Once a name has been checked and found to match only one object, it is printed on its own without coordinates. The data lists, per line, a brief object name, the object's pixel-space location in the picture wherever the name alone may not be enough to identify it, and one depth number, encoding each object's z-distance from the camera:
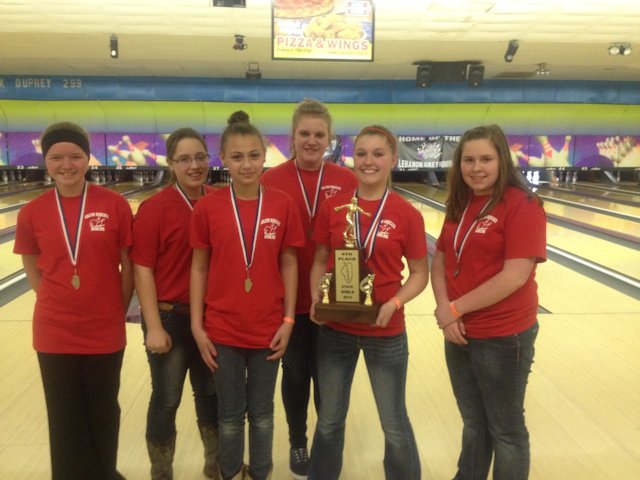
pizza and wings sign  4.85
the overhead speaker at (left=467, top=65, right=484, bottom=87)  8.89
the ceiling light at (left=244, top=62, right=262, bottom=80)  9.38
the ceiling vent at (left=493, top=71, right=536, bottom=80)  10.19
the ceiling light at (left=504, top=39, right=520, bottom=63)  7.11
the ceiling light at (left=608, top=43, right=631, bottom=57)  7.08
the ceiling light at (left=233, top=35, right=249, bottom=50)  6.80
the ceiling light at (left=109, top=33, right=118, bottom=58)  6.82
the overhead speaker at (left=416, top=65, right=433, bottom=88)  8.86
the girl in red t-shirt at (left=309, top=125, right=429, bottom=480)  1.62
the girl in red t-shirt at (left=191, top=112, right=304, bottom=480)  1.64
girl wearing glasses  1.68
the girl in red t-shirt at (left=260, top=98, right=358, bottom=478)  1.89
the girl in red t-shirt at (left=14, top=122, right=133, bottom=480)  1.57
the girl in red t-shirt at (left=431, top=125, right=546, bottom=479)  1.54
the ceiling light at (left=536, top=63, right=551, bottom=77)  9.12
